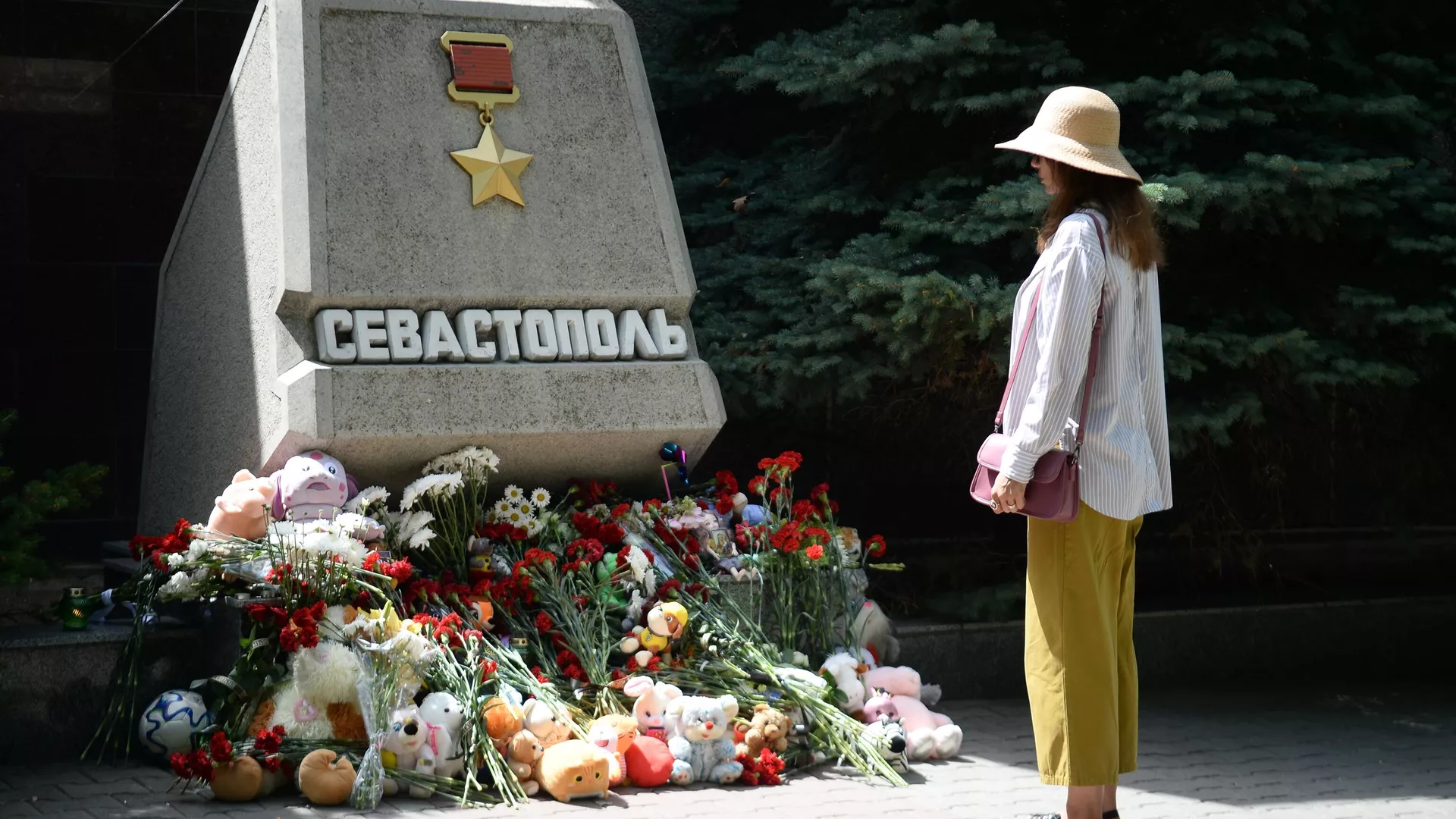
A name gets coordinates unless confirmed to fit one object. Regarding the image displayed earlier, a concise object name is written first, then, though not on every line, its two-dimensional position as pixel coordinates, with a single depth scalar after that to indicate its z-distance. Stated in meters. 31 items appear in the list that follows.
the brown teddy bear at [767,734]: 5.22
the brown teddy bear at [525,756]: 4.92
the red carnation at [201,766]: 4.56
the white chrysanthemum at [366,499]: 5.42
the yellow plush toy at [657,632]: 5.45
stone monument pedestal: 5.61
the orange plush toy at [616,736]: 4.99
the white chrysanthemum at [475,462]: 5.71
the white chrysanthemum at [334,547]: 4.95
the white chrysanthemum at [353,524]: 5.18
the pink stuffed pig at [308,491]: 5.34
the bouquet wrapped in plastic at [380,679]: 4.62
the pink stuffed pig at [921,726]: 5.61
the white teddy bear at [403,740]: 4.79
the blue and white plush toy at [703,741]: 5.10
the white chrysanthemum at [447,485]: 5.52
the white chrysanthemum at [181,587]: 5.01
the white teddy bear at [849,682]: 5.64
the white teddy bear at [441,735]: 4.83
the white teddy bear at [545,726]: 5.00
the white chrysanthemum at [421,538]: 5.40
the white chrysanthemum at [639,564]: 5.64
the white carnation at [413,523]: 5.46
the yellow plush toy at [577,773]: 4.79
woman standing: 3.99
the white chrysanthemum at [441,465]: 5.71
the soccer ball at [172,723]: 5.00
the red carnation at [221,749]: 4.57
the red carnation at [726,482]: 6.32
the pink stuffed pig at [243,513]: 5.26
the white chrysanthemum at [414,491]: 5.50
